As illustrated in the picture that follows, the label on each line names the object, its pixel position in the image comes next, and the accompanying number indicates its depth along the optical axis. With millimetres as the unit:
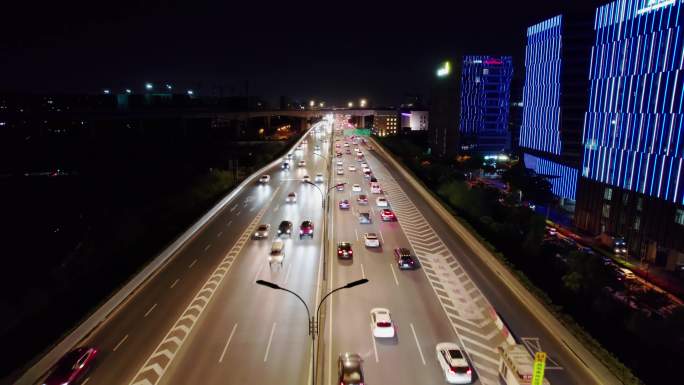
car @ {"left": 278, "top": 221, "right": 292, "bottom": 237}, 43031
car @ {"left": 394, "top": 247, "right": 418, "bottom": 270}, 34625
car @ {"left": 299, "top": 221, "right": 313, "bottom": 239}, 42844
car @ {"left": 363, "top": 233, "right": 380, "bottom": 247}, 39812
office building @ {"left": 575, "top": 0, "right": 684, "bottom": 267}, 48375
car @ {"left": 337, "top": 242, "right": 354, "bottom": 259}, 36812
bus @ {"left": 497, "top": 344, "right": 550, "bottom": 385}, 19109
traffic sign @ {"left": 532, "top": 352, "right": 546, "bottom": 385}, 18859
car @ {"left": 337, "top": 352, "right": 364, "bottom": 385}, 19688
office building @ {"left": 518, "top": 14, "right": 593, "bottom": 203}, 83812
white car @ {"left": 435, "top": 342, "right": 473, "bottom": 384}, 20312
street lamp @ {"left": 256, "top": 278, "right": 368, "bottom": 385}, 18705
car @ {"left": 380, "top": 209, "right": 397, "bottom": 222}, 48844
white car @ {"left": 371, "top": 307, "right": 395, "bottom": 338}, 24328
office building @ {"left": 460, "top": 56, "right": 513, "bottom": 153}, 133875
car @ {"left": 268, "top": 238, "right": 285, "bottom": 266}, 35438
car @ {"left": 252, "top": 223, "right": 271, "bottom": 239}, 42438
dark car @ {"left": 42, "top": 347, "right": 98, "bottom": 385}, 20234
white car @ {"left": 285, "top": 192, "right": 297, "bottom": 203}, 57647
